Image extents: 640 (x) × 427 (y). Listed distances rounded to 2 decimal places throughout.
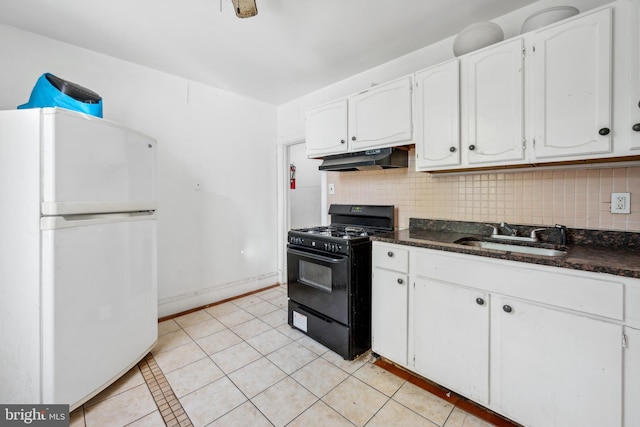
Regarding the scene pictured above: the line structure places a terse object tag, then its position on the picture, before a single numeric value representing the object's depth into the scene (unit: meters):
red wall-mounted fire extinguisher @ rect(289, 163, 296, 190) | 3.97
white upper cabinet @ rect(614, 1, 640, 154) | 1.21
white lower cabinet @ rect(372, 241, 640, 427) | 1.10
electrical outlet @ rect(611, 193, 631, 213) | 1.46
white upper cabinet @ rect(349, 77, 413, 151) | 2.03
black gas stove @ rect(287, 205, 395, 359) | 1.97
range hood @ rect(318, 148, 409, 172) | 2.16
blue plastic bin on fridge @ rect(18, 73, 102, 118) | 1.65
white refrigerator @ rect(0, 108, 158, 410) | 1.37
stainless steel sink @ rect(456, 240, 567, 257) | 1.54
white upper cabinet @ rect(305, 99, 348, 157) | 2.43
